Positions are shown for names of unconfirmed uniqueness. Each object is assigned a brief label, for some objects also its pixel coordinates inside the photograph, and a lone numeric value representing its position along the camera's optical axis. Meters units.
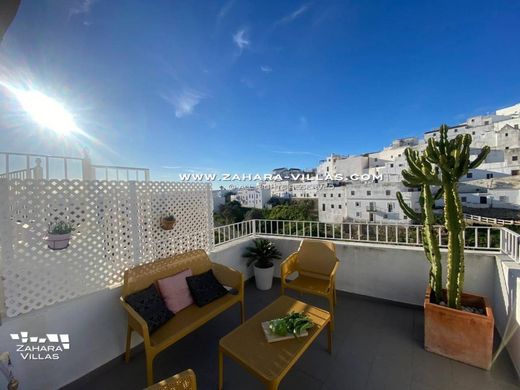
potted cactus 1.85
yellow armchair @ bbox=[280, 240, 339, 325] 2.77
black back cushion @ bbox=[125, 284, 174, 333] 1.91
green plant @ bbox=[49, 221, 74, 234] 1.81
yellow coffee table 1.37
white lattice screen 1.64
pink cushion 2.19
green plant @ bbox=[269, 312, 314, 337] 1.67
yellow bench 1.72
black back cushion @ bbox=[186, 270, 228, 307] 2.34
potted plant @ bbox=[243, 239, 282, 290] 3.57
